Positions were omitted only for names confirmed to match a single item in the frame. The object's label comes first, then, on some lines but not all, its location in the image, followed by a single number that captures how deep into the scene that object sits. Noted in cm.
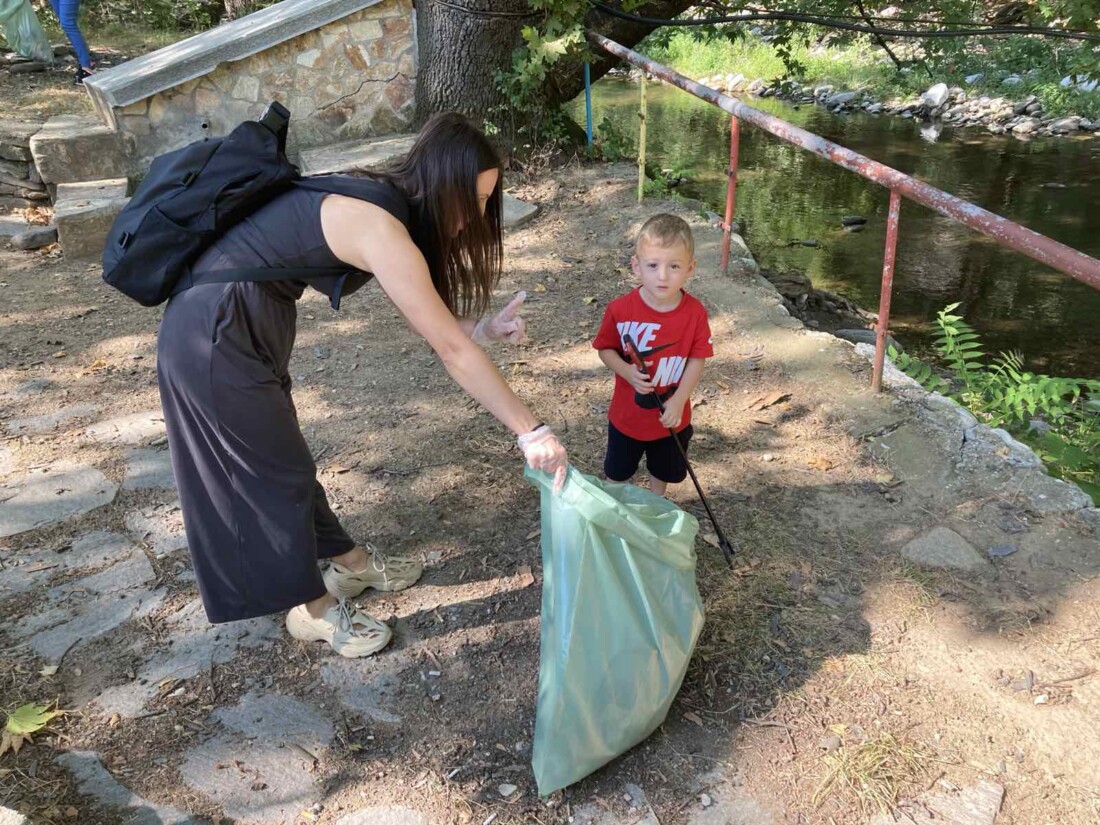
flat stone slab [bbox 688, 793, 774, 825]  186
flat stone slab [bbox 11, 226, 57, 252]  531
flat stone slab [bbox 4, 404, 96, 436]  348
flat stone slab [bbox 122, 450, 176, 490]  311
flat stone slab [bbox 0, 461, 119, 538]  288
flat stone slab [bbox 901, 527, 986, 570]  260
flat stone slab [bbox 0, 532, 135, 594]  260
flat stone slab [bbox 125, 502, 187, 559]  277
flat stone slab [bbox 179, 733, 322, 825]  190
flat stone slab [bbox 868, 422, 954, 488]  301
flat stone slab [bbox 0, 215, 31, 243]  541
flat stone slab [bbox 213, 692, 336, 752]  208
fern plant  370
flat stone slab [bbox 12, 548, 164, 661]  238
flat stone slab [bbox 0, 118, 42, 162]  575
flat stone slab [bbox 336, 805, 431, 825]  187
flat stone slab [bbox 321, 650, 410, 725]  217
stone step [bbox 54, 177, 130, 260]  514
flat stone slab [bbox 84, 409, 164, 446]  342
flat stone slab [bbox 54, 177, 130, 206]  538
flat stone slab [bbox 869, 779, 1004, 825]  183
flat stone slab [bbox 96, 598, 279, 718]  219
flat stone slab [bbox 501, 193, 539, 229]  562
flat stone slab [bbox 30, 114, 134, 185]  556
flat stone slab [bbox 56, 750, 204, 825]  186
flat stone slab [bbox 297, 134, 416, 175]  573
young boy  244
